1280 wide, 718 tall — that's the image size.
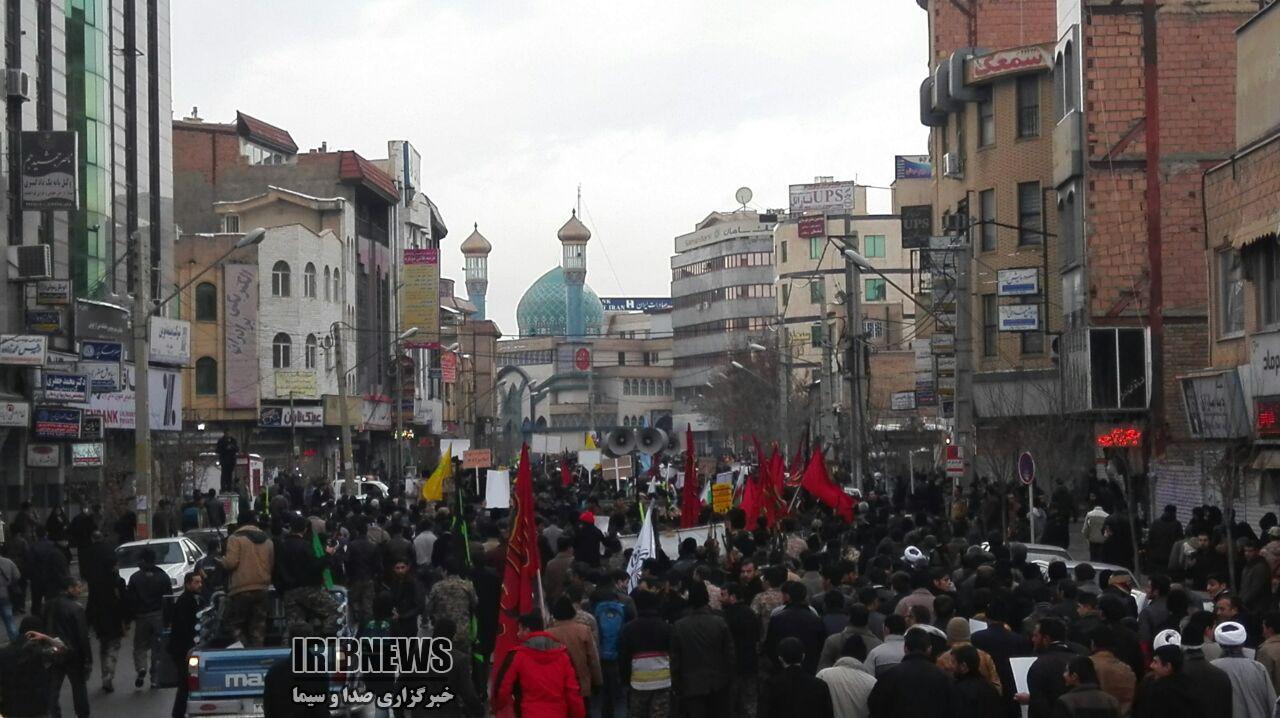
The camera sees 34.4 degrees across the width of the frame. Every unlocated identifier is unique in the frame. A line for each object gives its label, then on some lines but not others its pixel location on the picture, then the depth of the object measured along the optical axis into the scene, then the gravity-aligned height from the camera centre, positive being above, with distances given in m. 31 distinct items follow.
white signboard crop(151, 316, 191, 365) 56.45 +3.22
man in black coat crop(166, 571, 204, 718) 16.98 -1.41
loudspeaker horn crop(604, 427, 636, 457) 41.78 +0.19
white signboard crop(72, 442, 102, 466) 48.53 +0.07
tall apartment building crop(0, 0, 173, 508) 45.69 +7.51
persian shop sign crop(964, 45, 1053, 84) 52.56 +9.97
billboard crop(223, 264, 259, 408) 73.25 +4.13
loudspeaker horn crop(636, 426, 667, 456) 41.81 +0.22
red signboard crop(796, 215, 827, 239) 128.12 +13.83
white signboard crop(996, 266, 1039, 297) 51.00 +4.09
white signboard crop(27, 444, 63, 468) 46.00 +0.04
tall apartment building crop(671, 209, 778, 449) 154.00 +11.79
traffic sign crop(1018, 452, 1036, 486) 28.69 -0.30
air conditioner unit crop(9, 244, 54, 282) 45.12 +4.27
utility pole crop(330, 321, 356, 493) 53.91 +0.54
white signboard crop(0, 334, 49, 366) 42.69 +2.24
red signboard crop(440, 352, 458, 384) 111.12 +4.67
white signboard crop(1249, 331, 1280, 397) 28.92 +1.14
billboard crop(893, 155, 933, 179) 90.12 +12.31
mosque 186.25 +5.79
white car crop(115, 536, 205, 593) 26.33 -1.30
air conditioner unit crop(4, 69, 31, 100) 44.38 +8.09
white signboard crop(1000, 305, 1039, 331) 49.84 +3.09
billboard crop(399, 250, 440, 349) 96.12 +7.55
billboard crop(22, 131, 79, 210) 45.06 +6.31
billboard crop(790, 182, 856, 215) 133.30 +16.30
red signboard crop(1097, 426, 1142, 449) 43.07 +0.15
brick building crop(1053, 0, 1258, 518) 43.91 +5.49
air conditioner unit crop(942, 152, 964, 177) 57.75 +7.90
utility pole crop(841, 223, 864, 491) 47.78 +2.14
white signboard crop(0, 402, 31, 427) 42.81 +0.92
